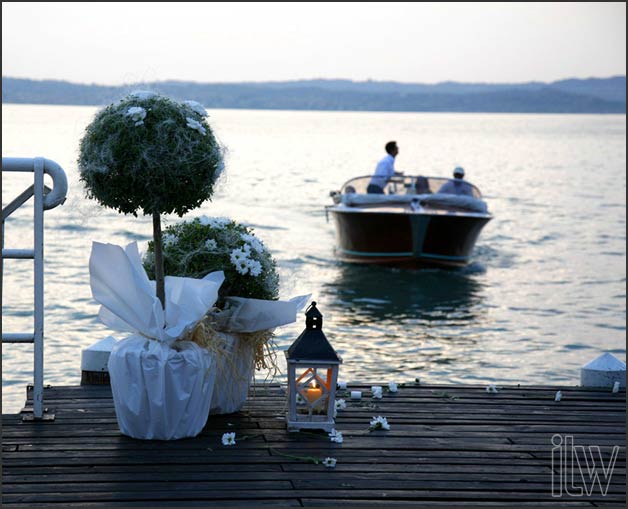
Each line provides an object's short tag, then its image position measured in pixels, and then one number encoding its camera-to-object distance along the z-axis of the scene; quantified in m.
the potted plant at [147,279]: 4.88
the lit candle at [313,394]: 5.19
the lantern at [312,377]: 5.12
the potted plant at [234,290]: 5.30
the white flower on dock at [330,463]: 4.59
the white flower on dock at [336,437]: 5.00
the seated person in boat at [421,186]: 17.83
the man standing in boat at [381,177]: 17.58
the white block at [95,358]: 6.17
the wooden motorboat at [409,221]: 17.17
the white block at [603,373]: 6.41
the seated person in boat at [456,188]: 17.69
